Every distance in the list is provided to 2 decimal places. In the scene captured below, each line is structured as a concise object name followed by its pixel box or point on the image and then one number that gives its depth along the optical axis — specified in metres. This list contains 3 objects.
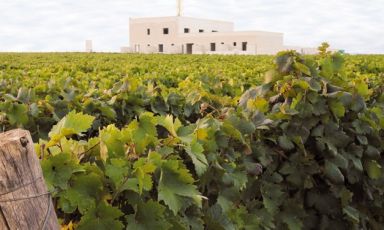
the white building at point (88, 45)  74.06
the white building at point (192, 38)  79.62
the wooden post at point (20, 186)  2.09
